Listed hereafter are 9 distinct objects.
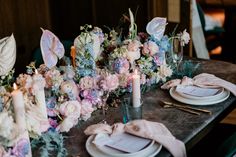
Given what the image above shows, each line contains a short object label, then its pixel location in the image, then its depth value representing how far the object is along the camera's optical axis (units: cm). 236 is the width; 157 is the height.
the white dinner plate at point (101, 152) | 142
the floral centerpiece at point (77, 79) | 145
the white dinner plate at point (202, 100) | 181
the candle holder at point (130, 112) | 167
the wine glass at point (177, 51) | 211
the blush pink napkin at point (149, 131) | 146
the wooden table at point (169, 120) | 154
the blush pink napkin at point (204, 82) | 193
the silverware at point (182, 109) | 174
